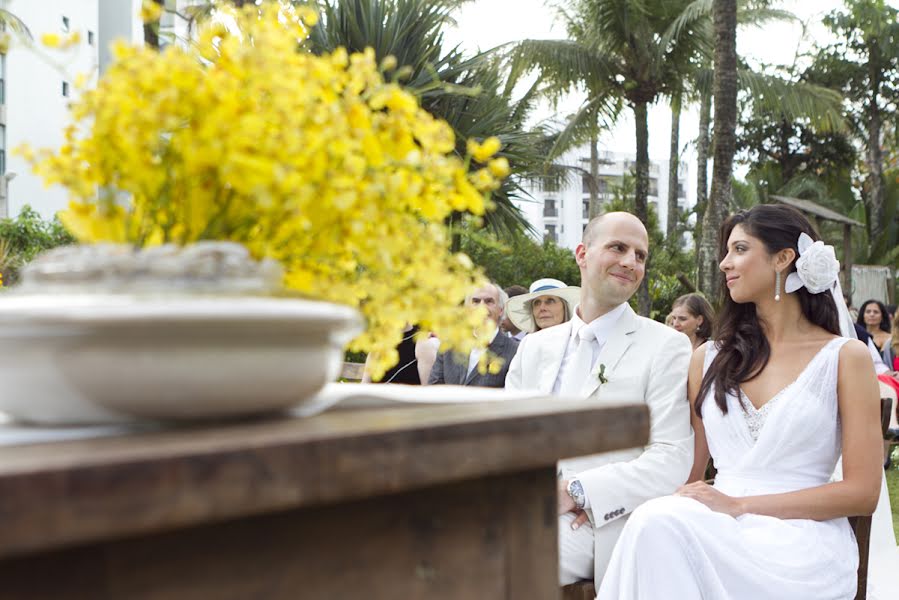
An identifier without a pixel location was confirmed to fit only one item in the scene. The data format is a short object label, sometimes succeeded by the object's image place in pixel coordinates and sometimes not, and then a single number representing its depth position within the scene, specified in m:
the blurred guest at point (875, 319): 11.69
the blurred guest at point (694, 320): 7.12
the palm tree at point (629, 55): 18.61
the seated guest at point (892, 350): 9.94
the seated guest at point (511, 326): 7.07
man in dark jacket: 4.90
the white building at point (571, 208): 91.56
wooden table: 0.79
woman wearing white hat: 6.43
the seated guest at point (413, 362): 5.82
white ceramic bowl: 0.92
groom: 3.15
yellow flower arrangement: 1.07
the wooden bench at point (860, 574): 3.10
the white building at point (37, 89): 31.61
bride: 2.85
